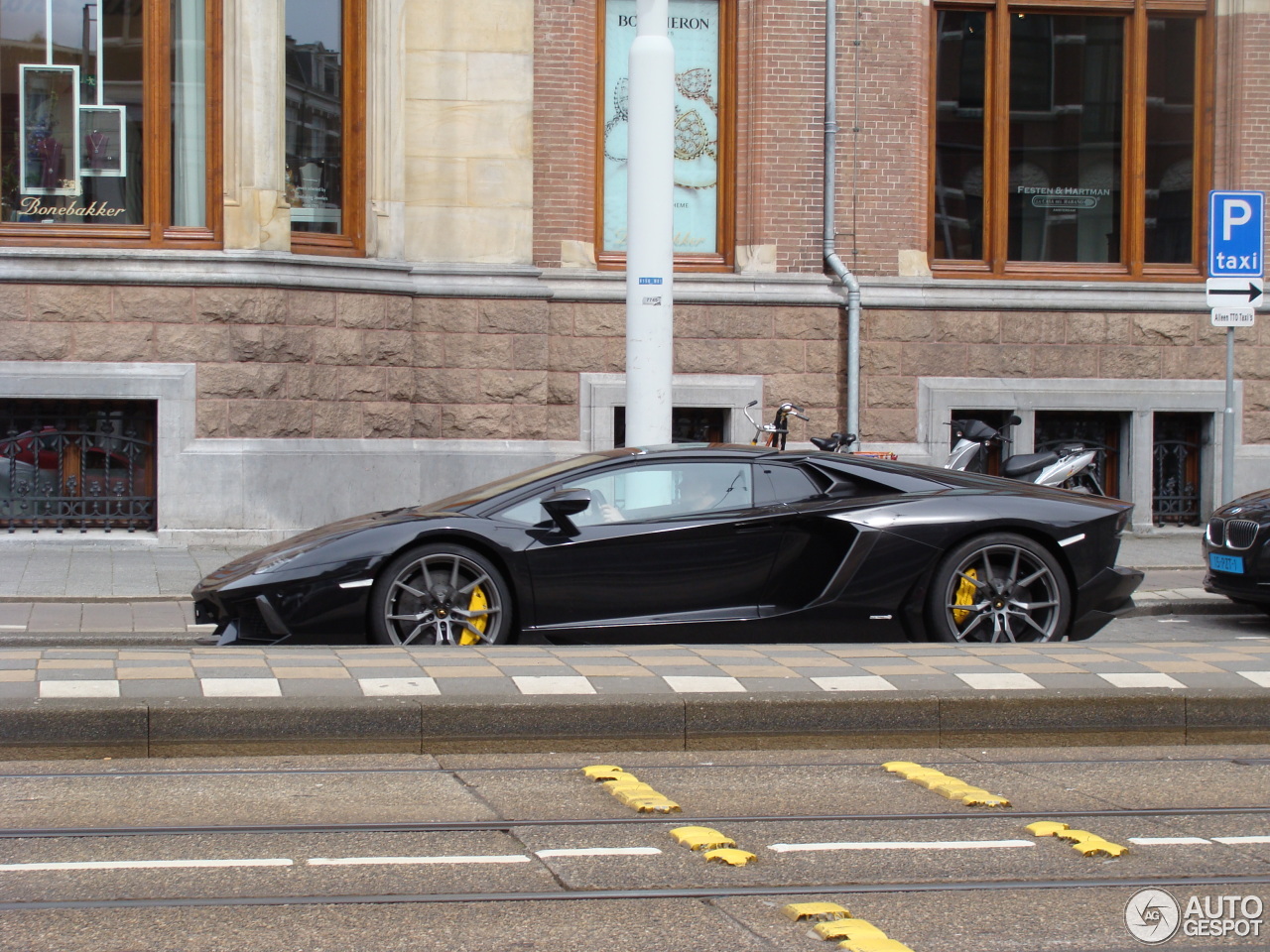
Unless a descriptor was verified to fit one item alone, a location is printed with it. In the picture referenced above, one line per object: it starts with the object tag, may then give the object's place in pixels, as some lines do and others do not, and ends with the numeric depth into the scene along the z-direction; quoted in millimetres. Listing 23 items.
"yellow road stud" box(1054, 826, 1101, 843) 10117
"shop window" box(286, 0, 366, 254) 29891
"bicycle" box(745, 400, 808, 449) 27047
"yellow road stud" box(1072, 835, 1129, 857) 9828
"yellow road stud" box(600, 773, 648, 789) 11539
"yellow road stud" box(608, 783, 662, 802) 11211
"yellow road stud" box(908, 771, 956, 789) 11742
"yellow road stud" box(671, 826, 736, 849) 9891
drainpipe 32625
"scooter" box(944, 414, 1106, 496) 24750
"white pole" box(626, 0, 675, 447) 22969
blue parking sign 25031
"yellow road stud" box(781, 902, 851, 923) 8406
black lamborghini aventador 15687
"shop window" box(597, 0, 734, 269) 33281
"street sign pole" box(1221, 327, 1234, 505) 25312
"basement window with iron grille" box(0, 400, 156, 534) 27984
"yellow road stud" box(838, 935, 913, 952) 7875
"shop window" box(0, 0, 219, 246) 28594
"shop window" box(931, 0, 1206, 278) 34219
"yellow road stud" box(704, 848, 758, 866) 9484
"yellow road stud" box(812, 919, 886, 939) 8062
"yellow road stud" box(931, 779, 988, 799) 11383
